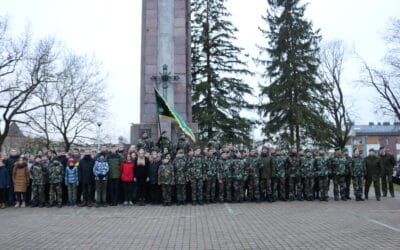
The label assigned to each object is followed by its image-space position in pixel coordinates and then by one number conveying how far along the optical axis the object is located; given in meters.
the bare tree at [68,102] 31.00
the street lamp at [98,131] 31.20
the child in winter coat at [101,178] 12.56
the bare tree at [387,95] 31.57
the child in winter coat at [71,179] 12.76
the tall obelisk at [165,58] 17.26
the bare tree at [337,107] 32.50
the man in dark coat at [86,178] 12.75
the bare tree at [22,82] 29.05
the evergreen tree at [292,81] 28.38
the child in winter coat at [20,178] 13.09
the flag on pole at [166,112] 14.49
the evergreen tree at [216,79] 29.25
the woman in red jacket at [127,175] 12.66
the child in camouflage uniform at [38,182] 12.92
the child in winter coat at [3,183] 13.07
